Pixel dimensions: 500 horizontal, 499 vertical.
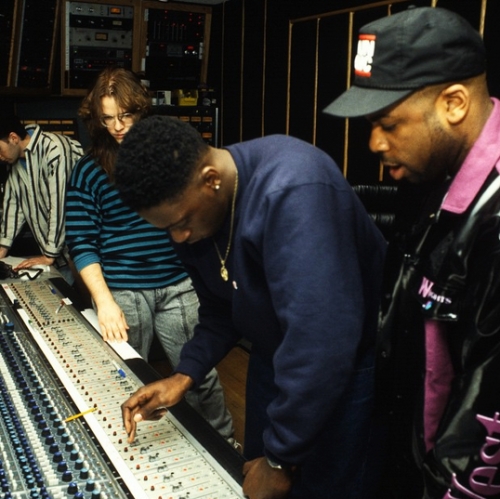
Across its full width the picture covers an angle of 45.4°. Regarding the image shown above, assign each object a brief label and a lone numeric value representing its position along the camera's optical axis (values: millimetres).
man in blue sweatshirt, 1028
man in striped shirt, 2938
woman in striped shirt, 2082
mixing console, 1156
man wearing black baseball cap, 892
